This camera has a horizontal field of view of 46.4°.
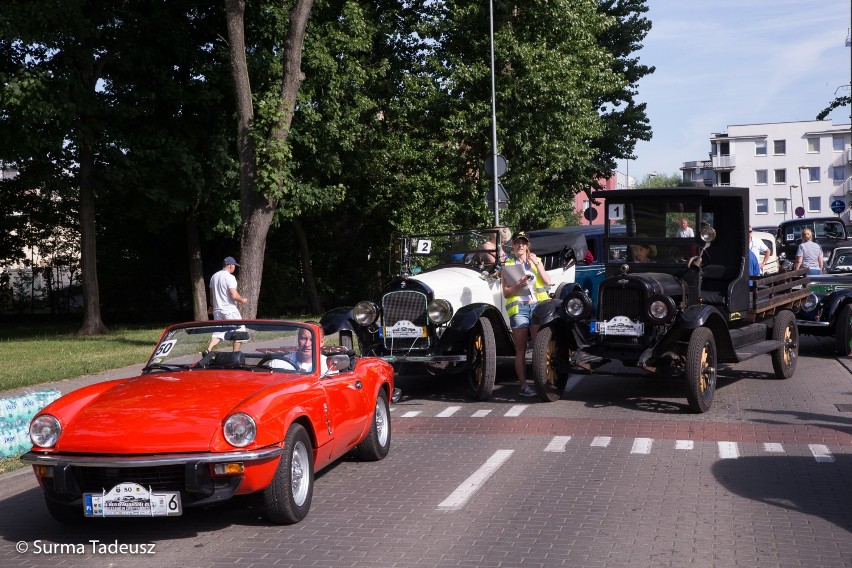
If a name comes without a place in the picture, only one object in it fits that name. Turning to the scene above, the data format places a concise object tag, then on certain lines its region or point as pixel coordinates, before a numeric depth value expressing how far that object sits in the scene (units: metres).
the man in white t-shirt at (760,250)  15.54
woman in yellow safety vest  12.66
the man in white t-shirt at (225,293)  16.39
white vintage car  12.19
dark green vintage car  15.98
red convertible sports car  5.94
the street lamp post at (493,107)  26.08
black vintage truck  11.30
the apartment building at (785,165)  101.38
